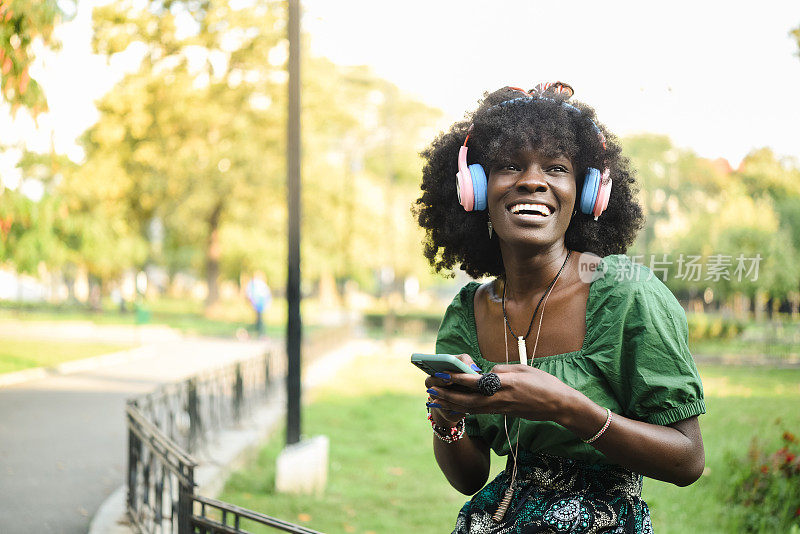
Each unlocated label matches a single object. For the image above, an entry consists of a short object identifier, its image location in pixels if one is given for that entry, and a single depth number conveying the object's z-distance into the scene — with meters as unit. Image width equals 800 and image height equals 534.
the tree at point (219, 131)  25.97
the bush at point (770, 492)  5.55
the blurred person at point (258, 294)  24.00
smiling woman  1.75
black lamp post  7.28
